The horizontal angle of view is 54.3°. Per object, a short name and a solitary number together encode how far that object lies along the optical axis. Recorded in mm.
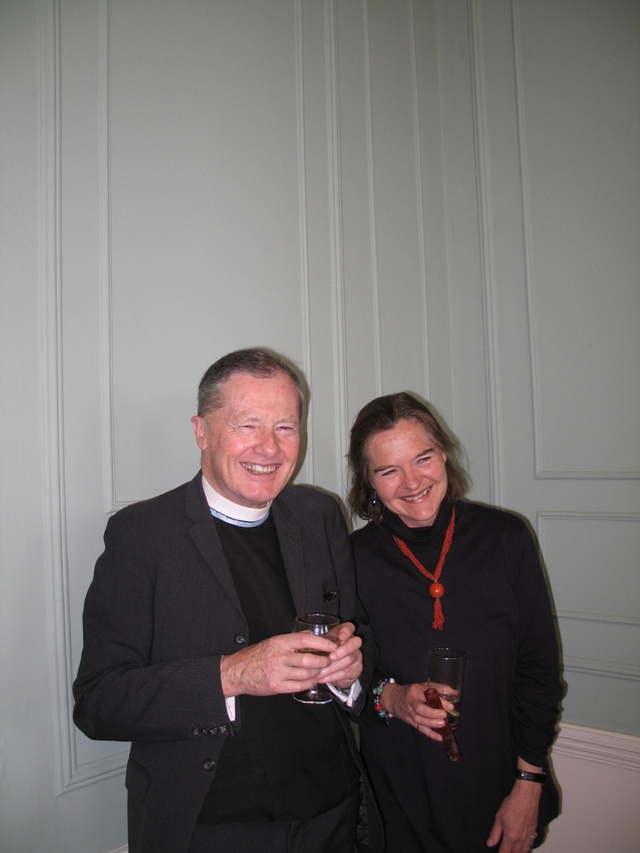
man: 1323
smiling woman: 1736
